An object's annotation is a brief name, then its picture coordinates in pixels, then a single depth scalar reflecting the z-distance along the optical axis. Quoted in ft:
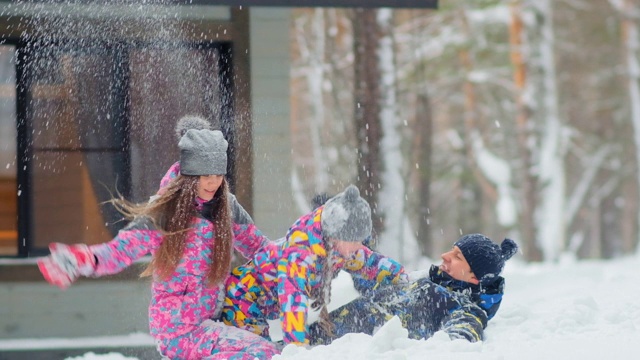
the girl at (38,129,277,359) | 33.30
